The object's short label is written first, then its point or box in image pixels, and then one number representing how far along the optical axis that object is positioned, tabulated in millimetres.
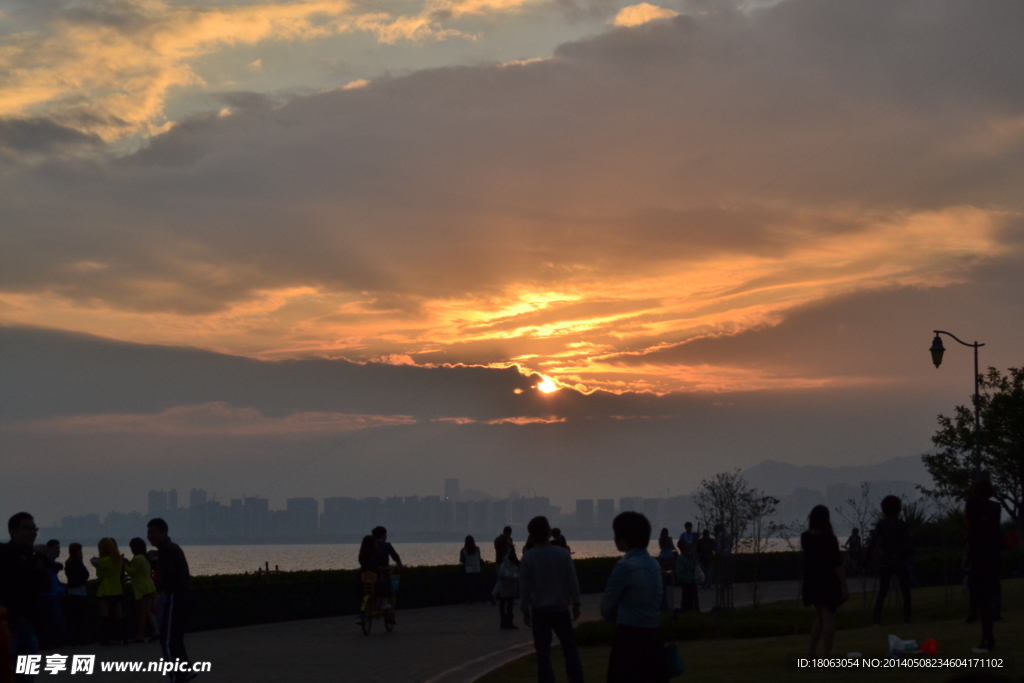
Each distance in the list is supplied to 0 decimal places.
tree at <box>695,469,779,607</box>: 26641
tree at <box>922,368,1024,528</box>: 56594
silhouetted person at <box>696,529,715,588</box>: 30450
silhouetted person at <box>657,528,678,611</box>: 26516
